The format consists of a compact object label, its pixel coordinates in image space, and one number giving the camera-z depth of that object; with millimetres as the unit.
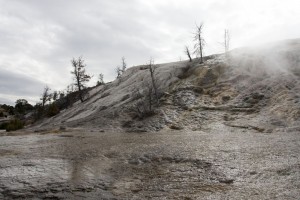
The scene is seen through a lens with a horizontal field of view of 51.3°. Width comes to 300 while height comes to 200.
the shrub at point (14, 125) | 39122
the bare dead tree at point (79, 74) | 44750
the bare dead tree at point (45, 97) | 60781
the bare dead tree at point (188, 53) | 39559
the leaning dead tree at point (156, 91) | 29828
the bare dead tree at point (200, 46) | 38938
